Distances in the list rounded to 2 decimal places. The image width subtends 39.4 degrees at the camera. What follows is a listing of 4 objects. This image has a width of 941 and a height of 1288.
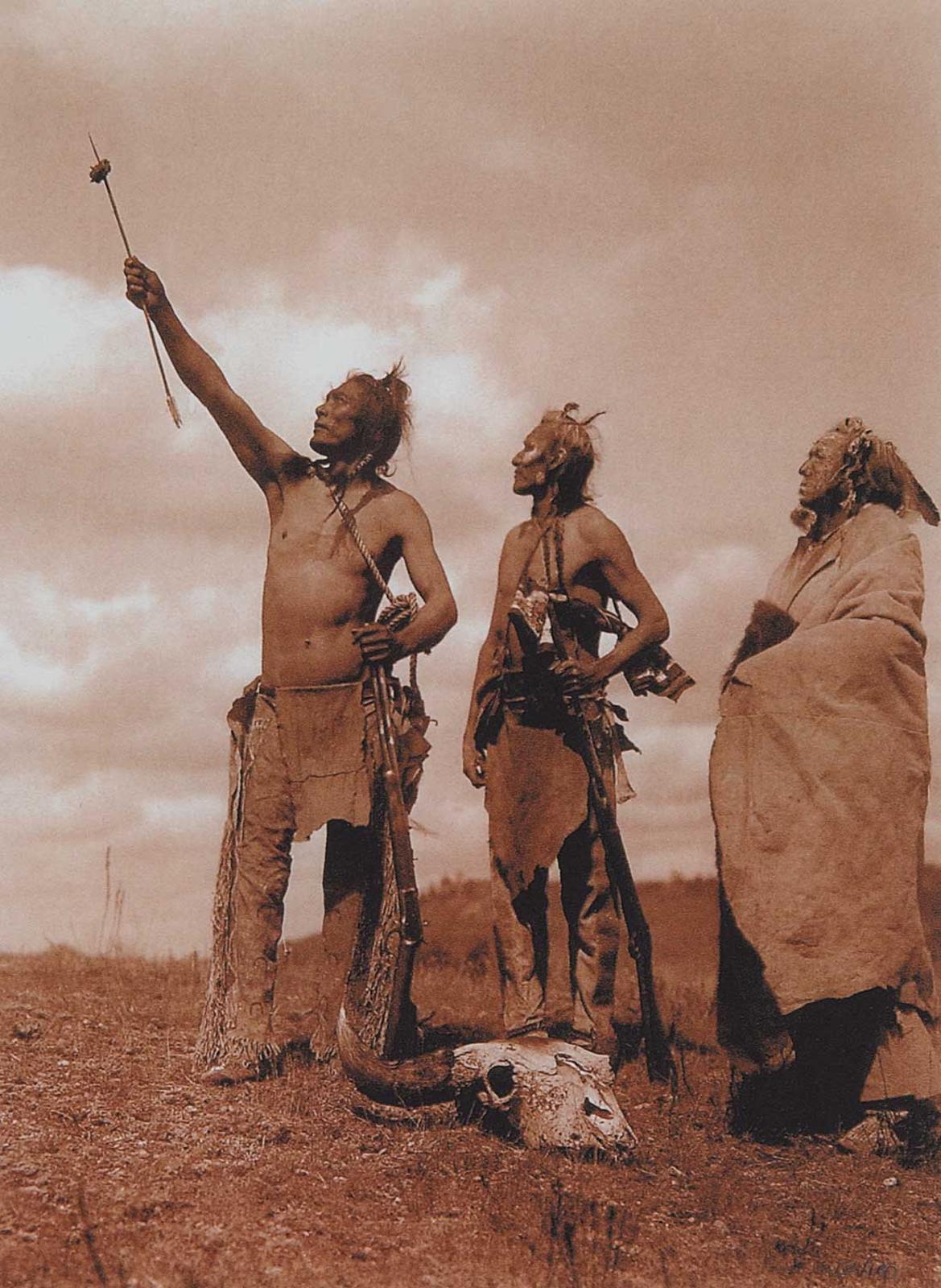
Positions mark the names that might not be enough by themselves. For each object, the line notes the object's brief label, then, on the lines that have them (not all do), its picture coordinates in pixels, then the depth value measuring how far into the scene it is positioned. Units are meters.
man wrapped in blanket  4.49
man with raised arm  5.08
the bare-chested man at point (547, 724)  4.97
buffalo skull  4.13
